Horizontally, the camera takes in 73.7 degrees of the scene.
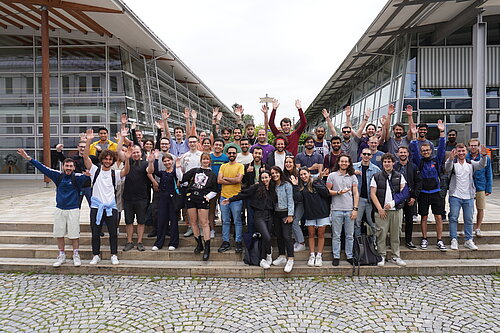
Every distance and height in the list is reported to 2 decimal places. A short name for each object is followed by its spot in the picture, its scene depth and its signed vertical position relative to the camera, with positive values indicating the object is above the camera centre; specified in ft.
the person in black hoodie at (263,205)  17.49 -2.43
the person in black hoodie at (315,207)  17.65 -2.61
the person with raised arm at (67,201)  17.89 -2.14
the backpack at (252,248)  17.85 -4.85
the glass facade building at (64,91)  53.11 +11.45
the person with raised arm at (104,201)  17.84 -2.17
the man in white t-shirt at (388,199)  17.42 -2.19
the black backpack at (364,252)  17.48 -5.05
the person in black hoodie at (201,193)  18.19 -1.82
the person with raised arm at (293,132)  21.24 +1.68
